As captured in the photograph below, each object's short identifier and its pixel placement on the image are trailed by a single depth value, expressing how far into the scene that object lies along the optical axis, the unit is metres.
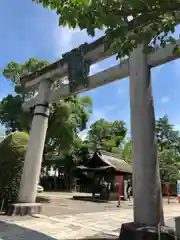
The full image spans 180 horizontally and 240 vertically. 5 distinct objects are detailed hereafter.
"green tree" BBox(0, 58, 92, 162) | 11.56
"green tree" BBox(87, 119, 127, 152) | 22.21
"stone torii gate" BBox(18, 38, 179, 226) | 3.11
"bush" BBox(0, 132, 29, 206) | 5.45
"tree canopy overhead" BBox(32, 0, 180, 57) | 1.51
